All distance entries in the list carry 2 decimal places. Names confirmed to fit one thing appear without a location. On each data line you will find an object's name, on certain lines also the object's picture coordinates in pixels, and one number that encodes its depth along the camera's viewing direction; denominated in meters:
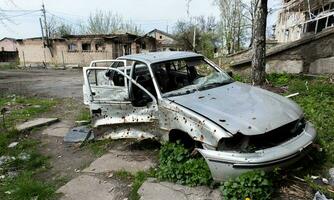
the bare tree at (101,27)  50.06
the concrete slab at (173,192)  3.67
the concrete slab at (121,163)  4.80
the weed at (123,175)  4.49
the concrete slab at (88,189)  4.06
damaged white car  3.51
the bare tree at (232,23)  34.75
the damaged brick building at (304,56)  8.22
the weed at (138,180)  3.93
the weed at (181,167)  3.90
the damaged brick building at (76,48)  34.69
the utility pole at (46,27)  36.97
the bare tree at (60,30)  48.27
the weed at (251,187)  3.32
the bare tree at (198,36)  39.76
